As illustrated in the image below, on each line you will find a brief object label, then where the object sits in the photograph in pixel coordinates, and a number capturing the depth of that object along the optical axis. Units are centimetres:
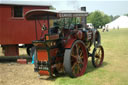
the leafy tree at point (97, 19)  8912
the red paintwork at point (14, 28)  910
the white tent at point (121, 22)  6975
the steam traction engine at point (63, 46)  565
